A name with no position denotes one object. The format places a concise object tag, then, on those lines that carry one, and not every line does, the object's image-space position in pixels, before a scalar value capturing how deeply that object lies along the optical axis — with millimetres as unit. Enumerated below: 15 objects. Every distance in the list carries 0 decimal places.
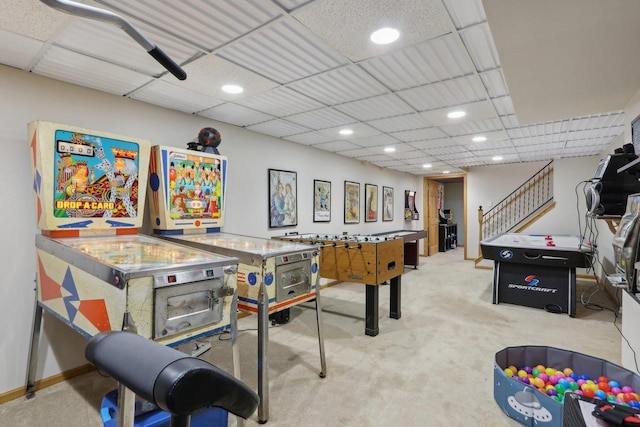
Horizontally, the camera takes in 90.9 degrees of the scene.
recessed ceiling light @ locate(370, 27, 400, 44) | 1917
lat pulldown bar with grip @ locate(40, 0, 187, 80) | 776
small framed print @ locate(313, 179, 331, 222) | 5438
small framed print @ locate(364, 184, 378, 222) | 6941
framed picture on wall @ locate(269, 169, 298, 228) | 4547
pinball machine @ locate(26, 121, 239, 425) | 1387
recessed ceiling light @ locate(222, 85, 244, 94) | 2773
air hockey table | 4102
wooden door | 9648
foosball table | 3447
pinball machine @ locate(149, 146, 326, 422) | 2104
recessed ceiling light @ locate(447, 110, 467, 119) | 3505
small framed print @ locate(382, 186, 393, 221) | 7672
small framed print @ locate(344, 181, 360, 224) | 6234
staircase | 7863
